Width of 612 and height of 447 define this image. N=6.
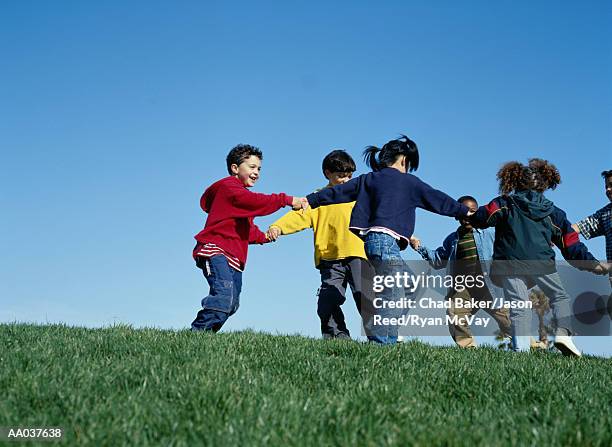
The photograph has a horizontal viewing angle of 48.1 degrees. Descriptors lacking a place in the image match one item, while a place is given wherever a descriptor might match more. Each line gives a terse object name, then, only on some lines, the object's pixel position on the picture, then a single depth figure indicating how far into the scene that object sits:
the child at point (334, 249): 9.55
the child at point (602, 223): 9.91
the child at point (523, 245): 9.12
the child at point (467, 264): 10.86
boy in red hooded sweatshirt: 8.85
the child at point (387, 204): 8.01
